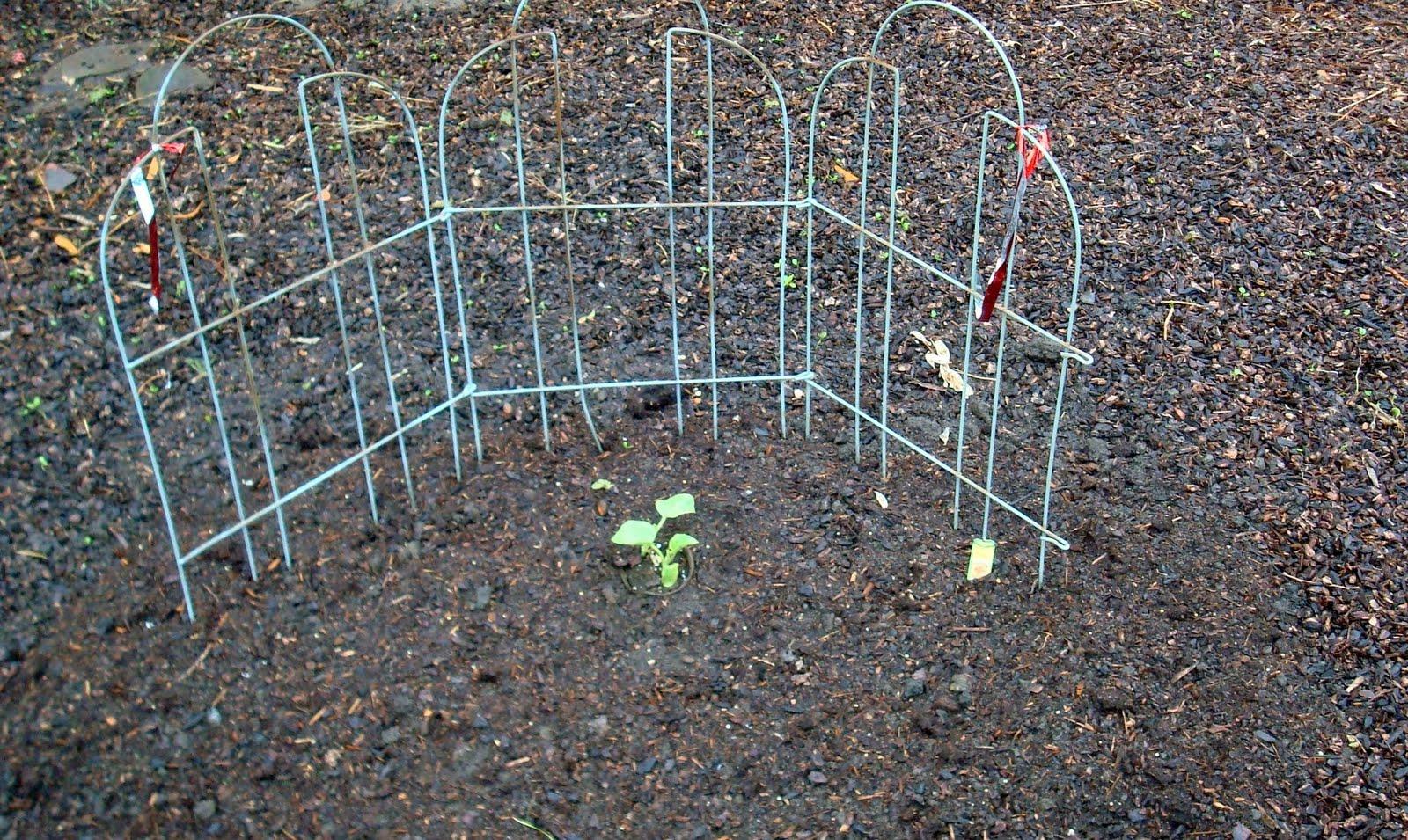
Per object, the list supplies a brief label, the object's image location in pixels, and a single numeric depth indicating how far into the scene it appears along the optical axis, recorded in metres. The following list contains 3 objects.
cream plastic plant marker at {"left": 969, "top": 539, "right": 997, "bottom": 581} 3.27
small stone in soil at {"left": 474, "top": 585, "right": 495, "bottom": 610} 3.20
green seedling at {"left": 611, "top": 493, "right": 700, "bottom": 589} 3.22
